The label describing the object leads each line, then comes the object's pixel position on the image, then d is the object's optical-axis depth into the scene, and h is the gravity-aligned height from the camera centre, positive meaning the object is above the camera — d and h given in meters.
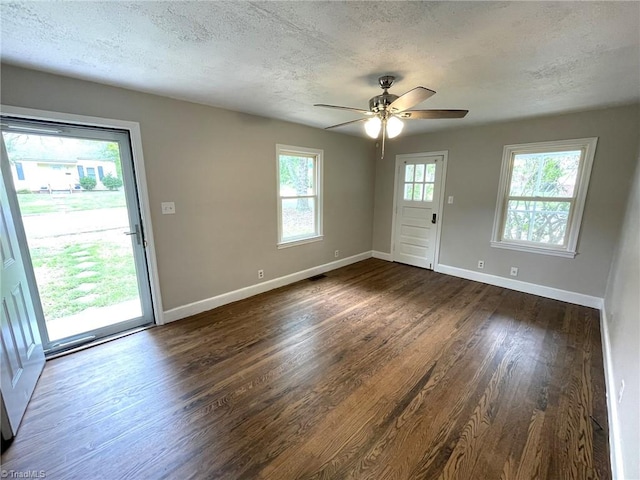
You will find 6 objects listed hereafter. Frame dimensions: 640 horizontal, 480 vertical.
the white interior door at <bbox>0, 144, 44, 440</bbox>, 1.63 -0.98
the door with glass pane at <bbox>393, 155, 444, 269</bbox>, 4.50 -0.37
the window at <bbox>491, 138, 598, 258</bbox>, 3.25 -0.11
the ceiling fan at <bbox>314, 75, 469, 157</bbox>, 2.11 +0.60
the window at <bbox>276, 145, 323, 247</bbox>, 3.84 -0.12
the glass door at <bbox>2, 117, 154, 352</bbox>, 2.12 -0.35
